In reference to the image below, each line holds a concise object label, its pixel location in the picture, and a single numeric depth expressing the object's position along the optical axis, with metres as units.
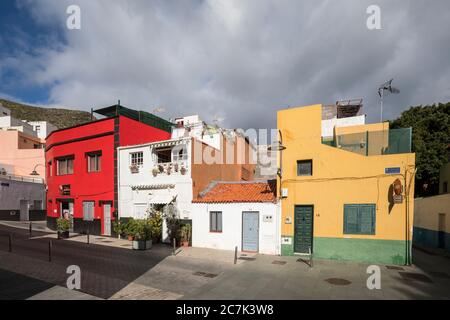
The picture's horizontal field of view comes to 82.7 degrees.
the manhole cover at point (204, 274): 10.84
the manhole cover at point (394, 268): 11.78
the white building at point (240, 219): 14.93
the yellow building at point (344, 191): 12.52
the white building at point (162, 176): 17.81
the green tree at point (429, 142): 23.73
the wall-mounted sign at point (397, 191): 12.05
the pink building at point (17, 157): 37.41
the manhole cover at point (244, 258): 13.90
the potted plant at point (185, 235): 17.00
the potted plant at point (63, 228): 19.59
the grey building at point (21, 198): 30.03
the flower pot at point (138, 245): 15.86
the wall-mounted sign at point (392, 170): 12.58
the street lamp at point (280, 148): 14.88
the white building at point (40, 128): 56.25
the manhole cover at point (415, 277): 10.45
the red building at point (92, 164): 20.92
